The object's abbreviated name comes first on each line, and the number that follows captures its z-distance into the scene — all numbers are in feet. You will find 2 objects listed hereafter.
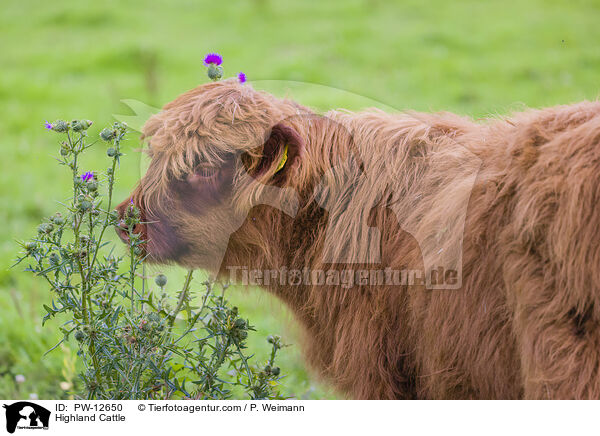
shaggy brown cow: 13.34
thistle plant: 15.97
